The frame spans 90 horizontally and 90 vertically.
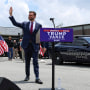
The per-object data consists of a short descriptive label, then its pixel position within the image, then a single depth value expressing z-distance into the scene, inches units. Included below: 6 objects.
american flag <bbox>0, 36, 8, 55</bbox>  688.7
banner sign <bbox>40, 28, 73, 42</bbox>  212.1
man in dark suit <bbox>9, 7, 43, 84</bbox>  266.4
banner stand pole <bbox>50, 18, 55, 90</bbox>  221.1
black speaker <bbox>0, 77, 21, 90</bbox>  124.6
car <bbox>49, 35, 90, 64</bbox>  498.3
